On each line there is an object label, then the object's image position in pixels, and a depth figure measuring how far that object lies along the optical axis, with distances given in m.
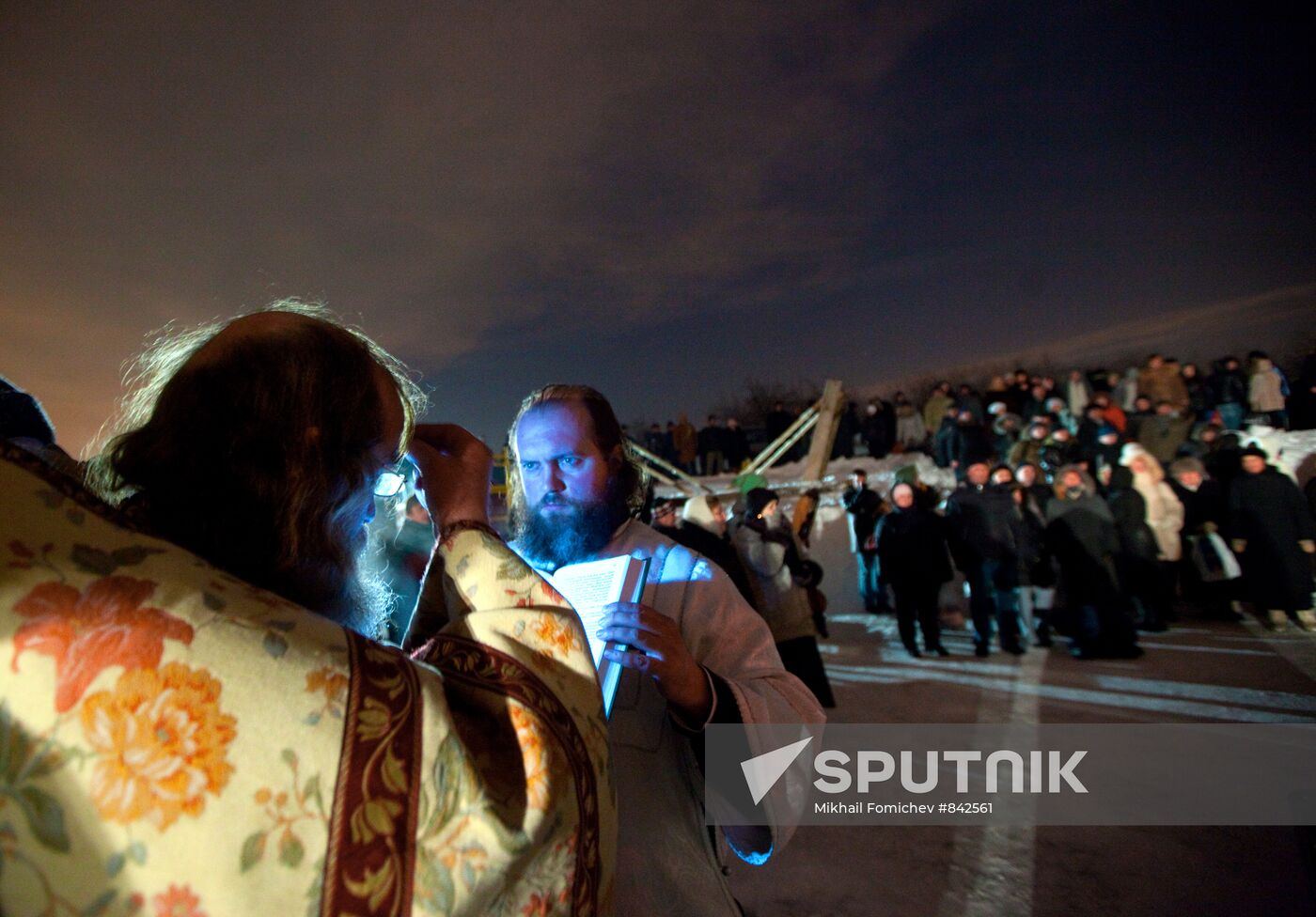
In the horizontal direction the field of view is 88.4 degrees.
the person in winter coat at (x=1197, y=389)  11.97
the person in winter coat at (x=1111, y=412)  10.47
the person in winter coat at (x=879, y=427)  15.57
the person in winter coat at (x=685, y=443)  17.89
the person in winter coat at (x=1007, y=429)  11.84
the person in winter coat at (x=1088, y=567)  7.04
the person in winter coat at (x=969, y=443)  12.02
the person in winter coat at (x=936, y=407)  14.71
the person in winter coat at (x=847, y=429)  16.14
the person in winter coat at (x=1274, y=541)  7.15
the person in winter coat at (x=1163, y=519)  8.03
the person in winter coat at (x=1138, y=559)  8.02
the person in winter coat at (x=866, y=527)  9.96
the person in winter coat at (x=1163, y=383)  11.71
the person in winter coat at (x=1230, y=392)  11.66
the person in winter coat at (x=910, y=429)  15.49
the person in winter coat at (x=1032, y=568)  7.79
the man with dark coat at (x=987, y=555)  7.58
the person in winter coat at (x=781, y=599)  5.10
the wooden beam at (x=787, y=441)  14.66
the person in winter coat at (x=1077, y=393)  12.67
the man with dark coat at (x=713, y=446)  17.80
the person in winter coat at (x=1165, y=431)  10.34
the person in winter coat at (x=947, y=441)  12.73
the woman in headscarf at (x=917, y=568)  7.68
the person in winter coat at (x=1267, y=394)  11.34
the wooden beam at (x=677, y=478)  13.33
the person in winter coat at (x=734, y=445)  17.69
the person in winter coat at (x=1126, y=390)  12.48
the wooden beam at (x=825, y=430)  13.14
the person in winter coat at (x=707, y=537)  4.45
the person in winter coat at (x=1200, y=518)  8.03
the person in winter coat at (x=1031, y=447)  10.73
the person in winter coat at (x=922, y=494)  8.26
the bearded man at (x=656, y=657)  1.44
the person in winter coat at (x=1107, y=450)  9.53
